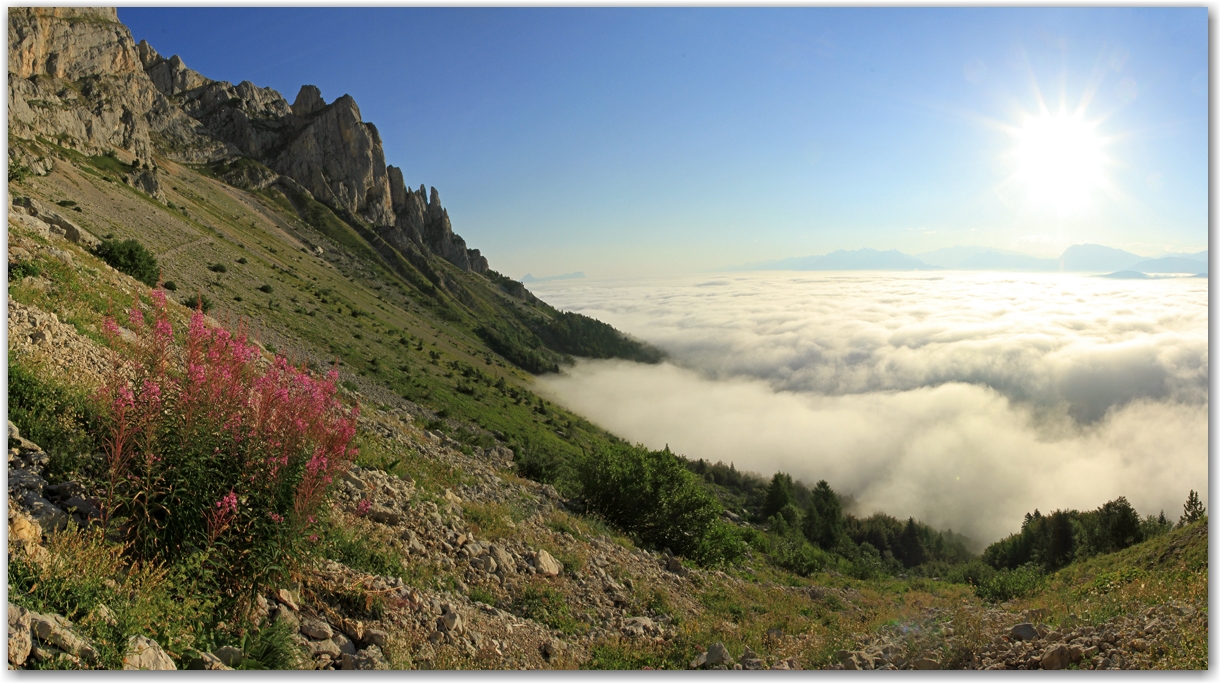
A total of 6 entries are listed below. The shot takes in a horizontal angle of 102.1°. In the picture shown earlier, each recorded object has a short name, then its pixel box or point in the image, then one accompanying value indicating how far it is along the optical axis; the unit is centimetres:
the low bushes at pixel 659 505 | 1822
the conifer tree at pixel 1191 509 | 2801
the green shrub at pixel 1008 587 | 1901
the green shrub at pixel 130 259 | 2480
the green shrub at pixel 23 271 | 1224
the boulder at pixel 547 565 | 1045
